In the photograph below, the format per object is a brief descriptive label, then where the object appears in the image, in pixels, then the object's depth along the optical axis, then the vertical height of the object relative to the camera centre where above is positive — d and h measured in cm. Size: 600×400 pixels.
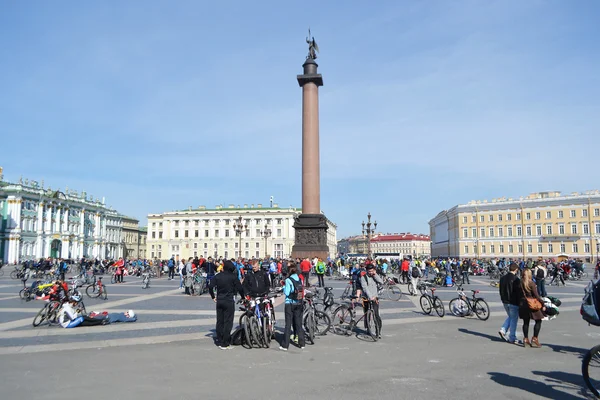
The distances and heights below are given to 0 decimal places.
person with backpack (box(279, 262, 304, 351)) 939 -113
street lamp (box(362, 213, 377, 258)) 4572 +200
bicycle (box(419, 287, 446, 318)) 1395 -173
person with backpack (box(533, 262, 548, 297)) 1695 -121
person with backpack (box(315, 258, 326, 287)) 2542 -130
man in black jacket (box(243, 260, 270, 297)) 1026 -85
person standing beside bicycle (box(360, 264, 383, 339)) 1019 -88
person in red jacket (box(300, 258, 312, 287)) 2352 -111
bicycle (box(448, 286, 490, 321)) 1338 -175
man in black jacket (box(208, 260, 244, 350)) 928 -112
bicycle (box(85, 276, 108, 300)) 1877 -179
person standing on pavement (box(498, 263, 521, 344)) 967 -108
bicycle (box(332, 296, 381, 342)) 1028 -170
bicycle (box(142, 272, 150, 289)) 2430 -179
